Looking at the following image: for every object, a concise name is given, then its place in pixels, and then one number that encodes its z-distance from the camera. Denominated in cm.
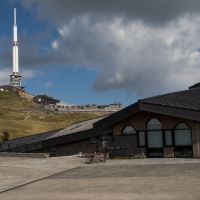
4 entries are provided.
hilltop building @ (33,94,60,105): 13762
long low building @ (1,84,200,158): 2002
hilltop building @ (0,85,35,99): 14900
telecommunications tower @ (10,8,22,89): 16550
